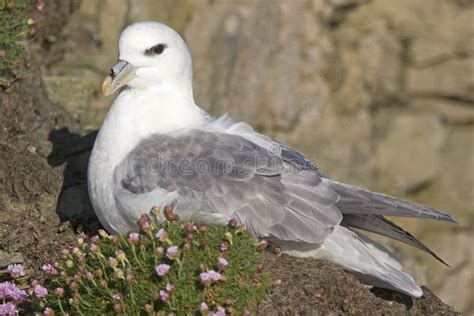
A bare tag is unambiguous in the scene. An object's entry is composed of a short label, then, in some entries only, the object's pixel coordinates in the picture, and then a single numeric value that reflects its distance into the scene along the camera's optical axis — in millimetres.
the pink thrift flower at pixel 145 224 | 8586
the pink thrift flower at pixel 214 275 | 8219
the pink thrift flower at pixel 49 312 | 8500
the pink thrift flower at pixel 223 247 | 8625
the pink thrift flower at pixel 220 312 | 8203
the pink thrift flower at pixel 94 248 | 8687
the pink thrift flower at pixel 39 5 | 13391
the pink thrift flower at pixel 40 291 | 8687
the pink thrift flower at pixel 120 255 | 8328
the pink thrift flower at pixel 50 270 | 8875
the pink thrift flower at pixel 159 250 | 8398
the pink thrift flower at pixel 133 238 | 8492
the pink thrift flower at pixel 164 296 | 8094
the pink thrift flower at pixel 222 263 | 8359
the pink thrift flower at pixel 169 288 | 8117
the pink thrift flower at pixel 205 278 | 8180
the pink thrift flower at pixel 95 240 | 8828
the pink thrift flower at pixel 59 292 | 8586
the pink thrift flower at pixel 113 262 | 8320
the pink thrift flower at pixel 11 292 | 9000
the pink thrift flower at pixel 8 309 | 8789
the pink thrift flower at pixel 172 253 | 8242
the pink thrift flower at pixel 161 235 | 8469
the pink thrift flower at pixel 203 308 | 8141
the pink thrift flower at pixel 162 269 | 8164
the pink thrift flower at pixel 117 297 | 8227
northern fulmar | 9578
